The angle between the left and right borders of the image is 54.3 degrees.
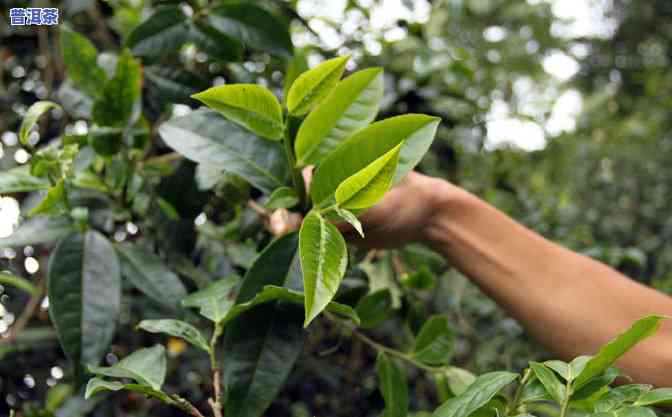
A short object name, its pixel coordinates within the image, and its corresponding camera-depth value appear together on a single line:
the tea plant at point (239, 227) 0.55
